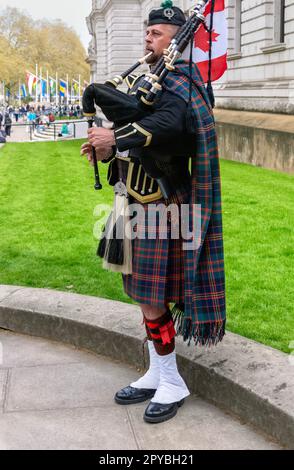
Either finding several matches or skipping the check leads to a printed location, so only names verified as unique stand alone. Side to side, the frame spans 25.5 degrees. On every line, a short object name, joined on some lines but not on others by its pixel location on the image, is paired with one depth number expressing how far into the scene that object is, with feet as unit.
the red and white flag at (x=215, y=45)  12.02
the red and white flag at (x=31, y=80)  198.59
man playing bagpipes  10.30
